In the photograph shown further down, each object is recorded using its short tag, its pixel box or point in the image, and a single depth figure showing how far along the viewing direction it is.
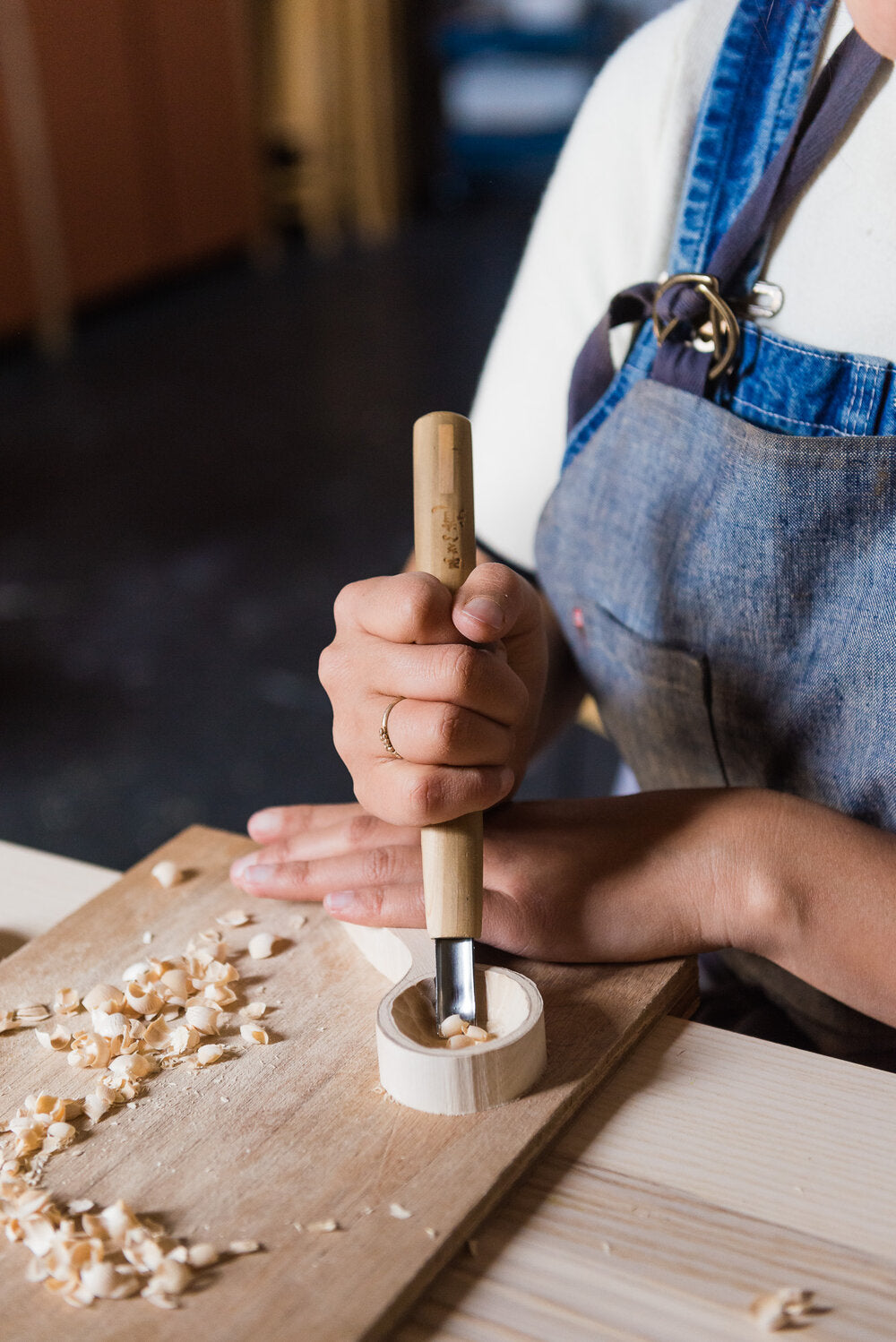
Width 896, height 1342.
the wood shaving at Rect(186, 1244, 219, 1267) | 0.51
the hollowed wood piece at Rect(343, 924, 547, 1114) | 0.57
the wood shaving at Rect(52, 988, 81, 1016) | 0.67
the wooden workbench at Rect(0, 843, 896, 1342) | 0.50
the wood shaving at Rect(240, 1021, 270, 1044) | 0.64
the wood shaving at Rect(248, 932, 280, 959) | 0.72
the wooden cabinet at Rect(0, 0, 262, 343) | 4.82
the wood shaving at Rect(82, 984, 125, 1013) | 0.66
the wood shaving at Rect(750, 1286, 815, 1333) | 0.49
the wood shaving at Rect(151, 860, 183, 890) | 0.78
